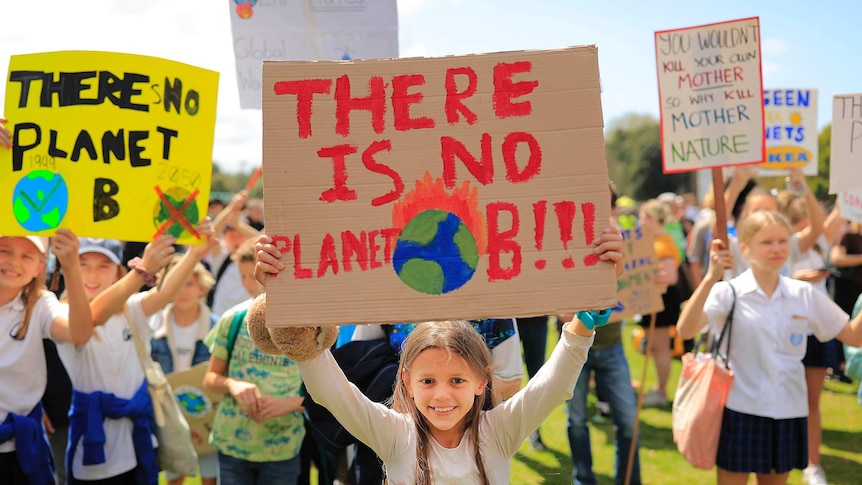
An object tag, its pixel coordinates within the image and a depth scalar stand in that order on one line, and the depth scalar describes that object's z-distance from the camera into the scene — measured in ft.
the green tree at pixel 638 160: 237.72
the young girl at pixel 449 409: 8.05
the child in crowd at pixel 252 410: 13.26
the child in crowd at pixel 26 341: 11.54
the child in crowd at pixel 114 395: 12.71
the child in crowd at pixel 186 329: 17.92
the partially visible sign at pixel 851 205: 18.04
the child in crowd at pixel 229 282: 20.98
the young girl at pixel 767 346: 13.85
